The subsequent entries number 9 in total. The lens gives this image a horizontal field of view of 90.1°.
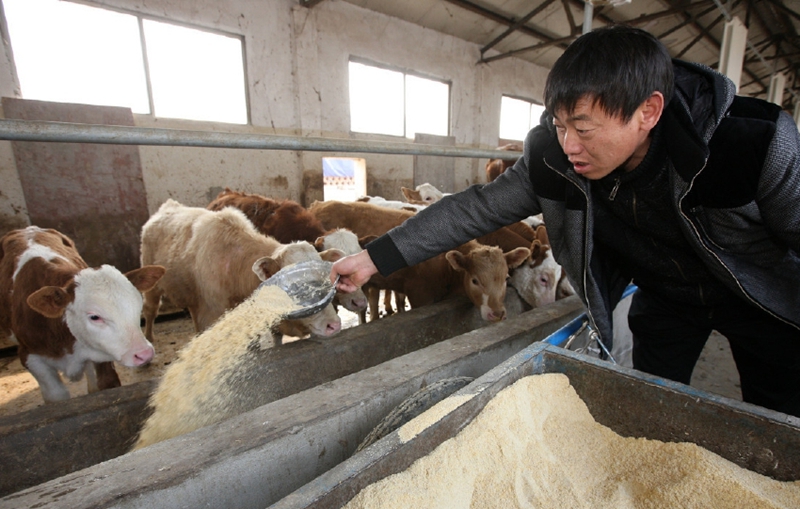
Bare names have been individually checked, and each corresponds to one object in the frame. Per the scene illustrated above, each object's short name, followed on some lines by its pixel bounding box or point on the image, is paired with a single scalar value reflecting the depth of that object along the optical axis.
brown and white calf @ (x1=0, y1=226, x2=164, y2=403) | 2.47
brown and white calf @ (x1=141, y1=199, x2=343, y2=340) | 2.70
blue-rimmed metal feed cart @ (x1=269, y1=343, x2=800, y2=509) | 0.83
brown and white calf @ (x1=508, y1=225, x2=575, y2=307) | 3.74
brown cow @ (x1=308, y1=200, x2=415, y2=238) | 4.54
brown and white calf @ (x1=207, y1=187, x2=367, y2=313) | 3.46
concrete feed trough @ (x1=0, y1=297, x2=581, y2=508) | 1.15
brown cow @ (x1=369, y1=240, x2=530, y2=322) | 3.31
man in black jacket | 1.18
